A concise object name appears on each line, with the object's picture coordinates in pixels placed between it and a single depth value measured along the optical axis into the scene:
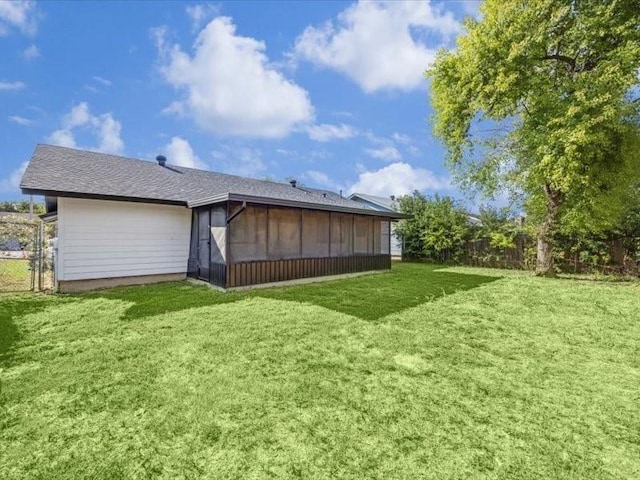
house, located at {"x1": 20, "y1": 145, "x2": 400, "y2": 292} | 7.90
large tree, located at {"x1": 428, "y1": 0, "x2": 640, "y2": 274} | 8.79
